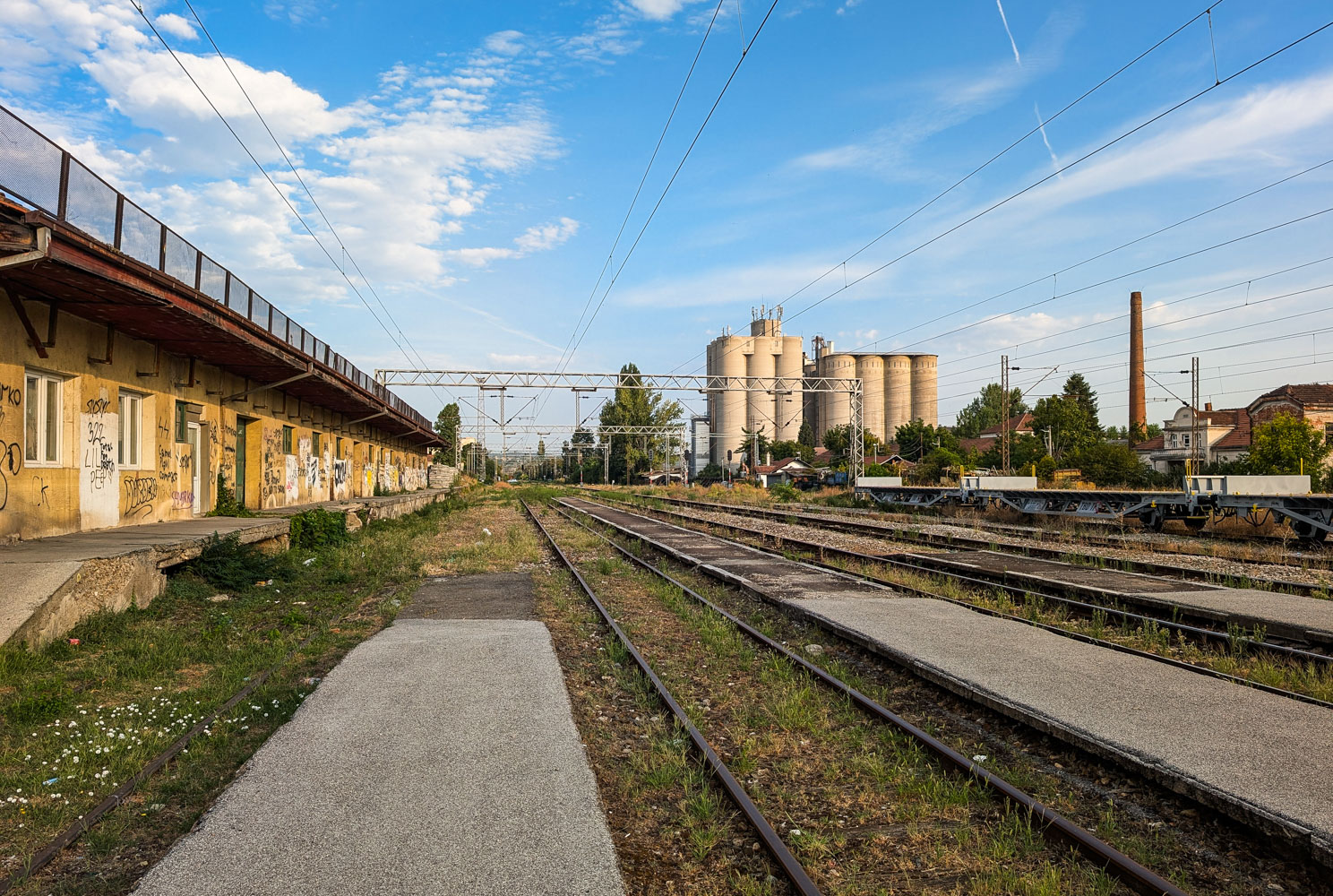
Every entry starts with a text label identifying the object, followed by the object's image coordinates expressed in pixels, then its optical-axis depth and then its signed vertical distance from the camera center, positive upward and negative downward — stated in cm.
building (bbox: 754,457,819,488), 7327 -94
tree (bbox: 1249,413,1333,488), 4112 +83
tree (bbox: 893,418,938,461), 7994 +235
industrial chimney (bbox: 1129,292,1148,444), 5834 +670
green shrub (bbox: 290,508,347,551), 1745 -157
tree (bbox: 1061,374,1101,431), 8969 +796
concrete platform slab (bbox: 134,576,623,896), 359 -183
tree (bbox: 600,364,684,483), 10369 +573
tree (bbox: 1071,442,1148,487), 5109 -15
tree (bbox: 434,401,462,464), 10631 +459
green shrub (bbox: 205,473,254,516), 1829 -103
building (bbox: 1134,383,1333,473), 5784 +324
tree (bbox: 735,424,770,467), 9419 +193
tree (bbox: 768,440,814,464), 8888 +128
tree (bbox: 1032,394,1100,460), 6588 +324
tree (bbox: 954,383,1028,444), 11956 +749
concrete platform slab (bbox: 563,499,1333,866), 432 -175
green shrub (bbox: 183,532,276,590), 1188 -160
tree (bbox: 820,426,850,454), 8075 +222
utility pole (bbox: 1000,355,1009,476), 4619 +328
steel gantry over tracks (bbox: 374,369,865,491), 4128 +384
